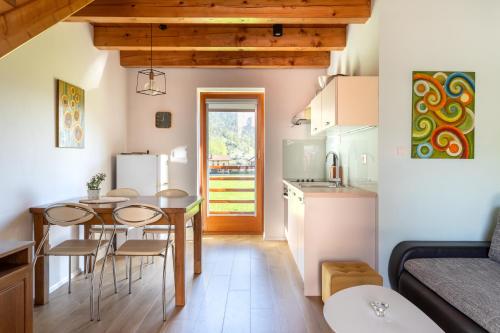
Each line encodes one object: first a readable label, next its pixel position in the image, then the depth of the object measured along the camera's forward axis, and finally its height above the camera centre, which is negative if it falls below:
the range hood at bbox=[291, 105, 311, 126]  4.30 +0.62
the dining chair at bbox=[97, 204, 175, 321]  2.55 -0.44
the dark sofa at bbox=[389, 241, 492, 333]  2.07 -0.82
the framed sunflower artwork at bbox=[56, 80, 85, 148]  3.14 +0.49
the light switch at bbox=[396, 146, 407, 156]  2.87 +0.11
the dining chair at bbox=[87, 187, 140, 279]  3.55 -0.34
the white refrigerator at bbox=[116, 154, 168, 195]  4.33 -0.11
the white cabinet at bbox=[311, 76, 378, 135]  2.87 +0.55
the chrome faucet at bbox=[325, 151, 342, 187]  4.00 -0.08
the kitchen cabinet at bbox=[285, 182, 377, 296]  2.92 -0.59
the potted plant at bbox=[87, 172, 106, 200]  3.14 -0.24
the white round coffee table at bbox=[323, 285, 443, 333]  1.56 -0.77
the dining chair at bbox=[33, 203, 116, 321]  2.55 -0.43
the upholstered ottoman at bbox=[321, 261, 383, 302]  2.55 -0.89
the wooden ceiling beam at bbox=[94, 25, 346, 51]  3.91 +1.51
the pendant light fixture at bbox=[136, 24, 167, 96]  4.95 +1.24
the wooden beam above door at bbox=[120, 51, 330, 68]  4.62 +1.48
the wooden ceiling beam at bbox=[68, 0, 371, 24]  3.12 +1.47
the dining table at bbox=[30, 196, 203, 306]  2.71 -0.62
